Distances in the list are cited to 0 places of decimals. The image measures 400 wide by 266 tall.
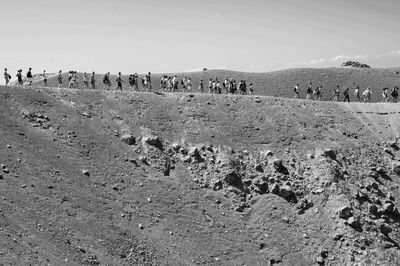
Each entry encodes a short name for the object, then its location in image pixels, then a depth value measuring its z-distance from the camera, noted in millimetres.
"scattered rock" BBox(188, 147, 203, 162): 38344
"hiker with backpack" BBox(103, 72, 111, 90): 48478
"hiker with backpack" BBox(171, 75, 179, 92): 50094
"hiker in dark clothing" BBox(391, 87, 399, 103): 53531
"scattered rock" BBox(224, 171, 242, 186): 37031
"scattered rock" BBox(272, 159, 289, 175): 37844
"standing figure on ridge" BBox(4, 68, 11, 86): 43506
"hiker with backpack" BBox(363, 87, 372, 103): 53769
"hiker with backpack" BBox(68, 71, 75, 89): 47125
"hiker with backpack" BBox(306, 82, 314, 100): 54156
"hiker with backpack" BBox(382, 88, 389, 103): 53231
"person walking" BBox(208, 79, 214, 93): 53031
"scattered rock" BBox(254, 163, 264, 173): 38125
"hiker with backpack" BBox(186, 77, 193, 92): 53122
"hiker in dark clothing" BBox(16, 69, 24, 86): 44516
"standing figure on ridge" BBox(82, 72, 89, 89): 49162
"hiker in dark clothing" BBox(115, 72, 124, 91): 47300
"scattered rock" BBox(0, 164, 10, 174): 30475
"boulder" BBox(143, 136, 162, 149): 38688
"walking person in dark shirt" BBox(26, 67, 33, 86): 46459
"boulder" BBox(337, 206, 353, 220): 33938
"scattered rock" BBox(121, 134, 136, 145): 38456
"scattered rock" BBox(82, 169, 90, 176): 33847
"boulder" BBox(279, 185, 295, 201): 36188
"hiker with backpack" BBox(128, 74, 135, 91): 48972
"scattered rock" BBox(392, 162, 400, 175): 39938
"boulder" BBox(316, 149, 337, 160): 39188
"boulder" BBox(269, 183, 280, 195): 36469
